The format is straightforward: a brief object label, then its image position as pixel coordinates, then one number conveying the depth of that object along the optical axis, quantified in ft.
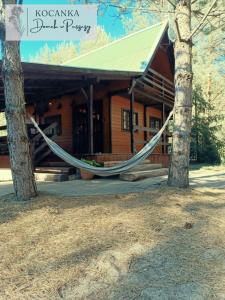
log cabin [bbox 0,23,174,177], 20.37
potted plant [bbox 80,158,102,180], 18.44
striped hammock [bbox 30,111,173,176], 13.68
